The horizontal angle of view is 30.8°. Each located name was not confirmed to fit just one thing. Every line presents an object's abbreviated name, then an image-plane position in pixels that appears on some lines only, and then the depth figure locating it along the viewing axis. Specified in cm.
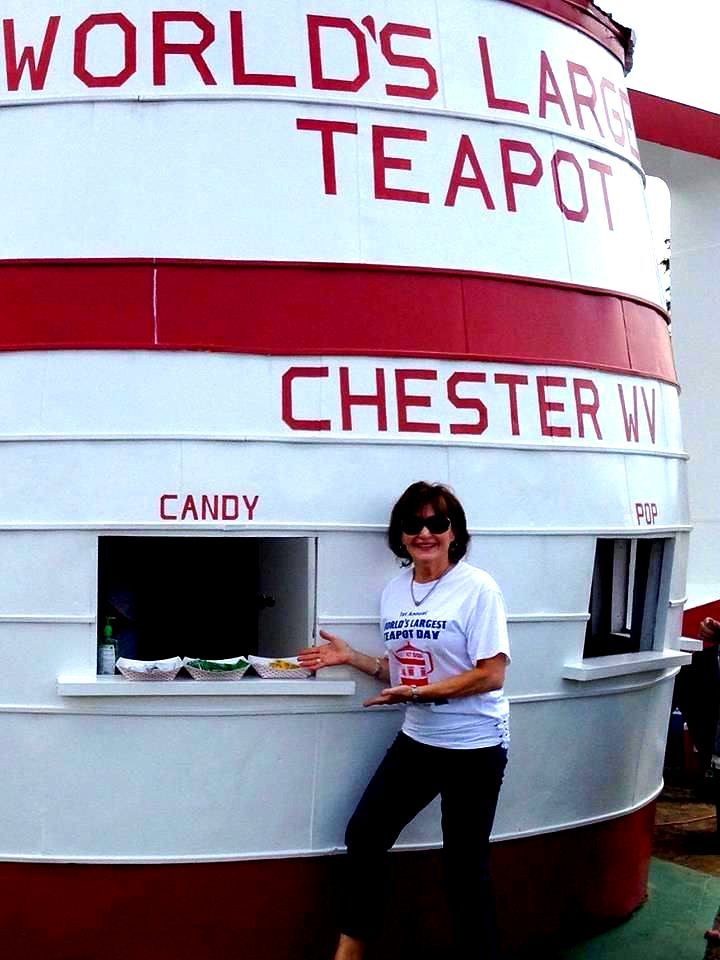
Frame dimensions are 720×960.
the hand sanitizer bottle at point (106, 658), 489
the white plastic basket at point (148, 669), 478
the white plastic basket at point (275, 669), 493
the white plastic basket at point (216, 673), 485
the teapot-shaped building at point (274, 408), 481
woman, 461
